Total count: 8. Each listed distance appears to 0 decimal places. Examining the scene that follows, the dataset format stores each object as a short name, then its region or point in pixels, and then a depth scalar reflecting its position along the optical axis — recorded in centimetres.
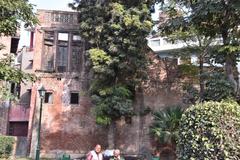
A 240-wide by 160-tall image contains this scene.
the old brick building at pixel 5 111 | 3185
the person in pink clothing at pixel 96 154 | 1081
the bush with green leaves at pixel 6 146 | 2462
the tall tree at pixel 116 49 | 2369
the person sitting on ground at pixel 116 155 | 1112
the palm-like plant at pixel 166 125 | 2420
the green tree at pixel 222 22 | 1432
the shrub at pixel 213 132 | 825
